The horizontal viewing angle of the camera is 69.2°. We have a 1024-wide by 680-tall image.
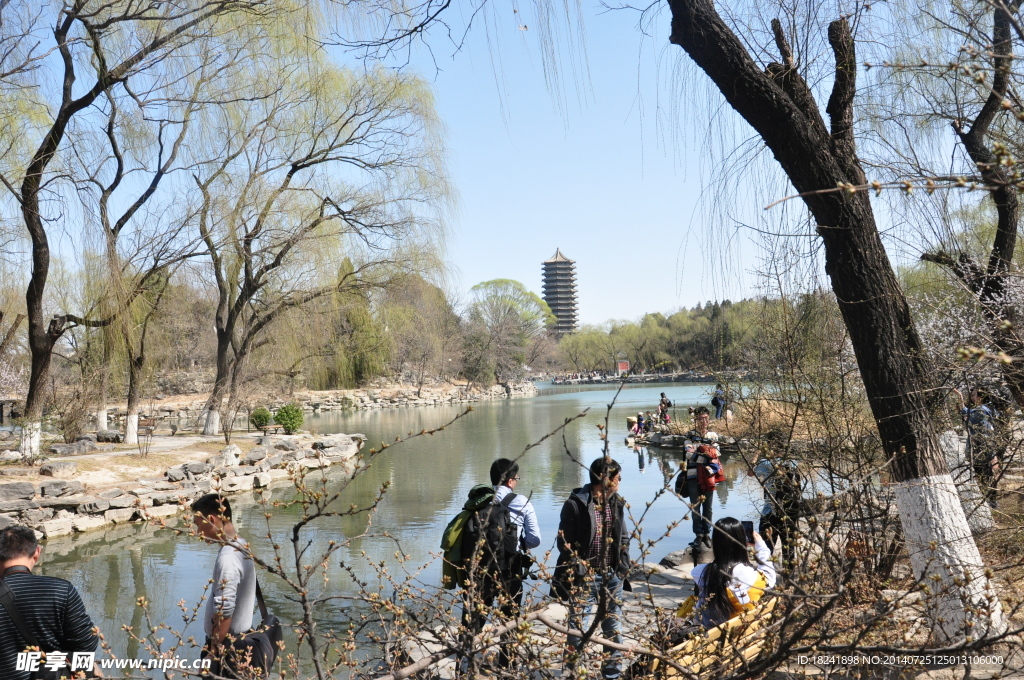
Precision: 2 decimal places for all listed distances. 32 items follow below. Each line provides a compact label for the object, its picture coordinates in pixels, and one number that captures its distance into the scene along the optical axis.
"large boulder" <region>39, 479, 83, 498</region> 10.22
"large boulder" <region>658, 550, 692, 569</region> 7.06
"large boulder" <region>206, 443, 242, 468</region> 13.88
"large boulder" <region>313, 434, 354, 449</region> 17.66
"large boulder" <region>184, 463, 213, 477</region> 12.76
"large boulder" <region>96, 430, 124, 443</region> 16.12
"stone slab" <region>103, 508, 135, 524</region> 10.53
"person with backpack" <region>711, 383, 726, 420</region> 15.44
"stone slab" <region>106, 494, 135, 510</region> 10.67
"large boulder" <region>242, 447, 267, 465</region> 14.82
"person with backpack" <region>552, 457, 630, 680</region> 3.81
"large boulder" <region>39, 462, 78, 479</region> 10.90
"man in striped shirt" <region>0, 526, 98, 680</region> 2.97
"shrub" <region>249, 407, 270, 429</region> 19.89
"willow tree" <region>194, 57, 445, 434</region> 17.17
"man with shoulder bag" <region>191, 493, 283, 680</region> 2.95
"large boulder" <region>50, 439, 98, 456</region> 13.29
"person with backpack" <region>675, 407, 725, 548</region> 6.89
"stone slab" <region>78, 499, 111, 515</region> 10.33
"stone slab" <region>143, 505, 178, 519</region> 10.77
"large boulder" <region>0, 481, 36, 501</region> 9.72
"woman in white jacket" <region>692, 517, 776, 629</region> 3.29
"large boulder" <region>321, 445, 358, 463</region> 16.32
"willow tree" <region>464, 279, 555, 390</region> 53.94
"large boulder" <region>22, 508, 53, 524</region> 9.55
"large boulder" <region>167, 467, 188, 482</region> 12.14
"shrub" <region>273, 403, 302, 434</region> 19.88
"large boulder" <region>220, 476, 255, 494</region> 12.76
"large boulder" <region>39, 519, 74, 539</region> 9.60
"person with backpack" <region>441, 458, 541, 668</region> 3.82
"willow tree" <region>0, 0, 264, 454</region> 10.07
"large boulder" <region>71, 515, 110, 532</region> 10.04
